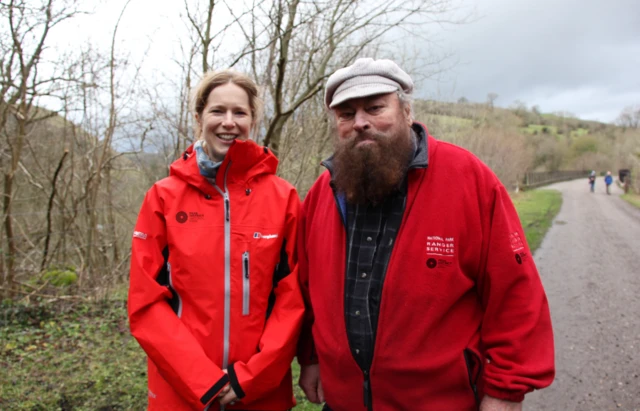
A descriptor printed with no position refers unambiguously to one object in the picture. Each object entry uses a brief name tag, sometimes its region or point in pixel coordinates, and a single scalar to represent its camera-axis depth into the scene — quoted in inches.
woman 83.7
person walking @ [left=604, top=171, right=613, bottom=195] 1436.3
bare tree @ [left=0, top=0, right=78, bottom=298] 251.1
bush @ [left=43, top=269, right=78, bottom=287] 272.5
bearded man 77.3
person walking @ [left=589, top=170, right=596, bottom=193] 1519.2
